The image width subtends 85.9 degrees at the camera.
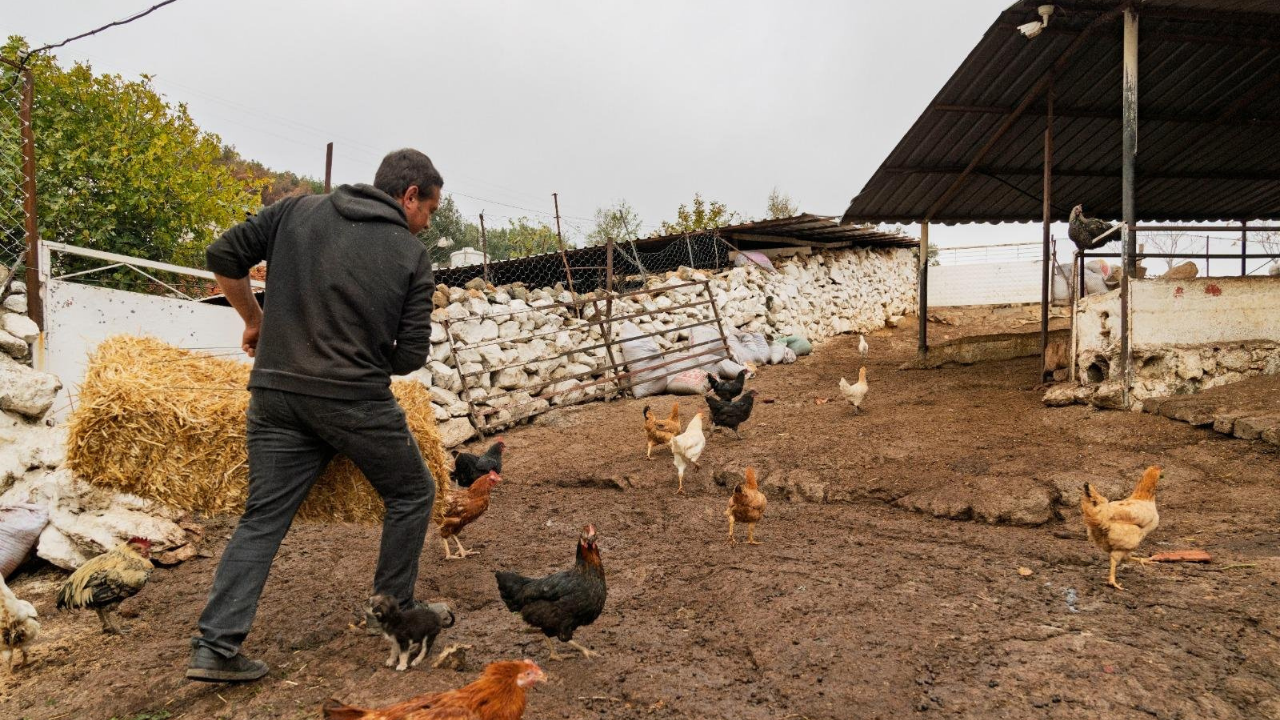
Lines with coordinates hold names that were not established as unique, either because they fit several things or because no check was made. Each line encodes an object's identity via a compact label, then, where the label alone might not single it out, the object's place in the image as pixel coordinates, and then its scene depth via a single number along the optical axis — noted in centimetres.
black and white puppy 275
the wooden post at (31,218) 527
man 257
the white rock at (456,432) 896
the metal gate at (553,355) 988
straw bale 326
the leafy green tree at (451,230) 2595
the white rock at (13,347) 516
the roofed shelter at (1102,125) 761
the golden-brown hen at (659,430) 738
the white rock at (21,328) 523
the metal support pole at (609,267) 1130
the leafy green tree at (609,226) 2351
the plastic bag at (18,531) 450
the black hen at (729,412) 772
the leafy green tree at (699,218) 2174
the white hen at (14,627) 311
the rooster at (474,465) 683
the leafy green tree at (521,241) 2258
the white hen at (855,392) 846
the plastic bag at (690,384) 1066
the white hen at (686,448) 650
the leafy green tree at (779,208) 2761
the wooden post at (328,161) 1065
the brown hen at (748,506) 479
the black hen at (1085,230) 884
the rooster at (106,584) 355
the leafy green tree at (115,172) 815
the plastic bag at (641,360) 1084
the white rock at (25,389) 506
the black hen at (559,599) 309
